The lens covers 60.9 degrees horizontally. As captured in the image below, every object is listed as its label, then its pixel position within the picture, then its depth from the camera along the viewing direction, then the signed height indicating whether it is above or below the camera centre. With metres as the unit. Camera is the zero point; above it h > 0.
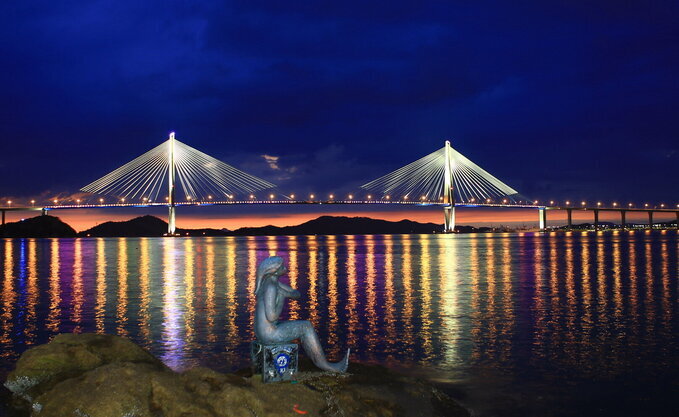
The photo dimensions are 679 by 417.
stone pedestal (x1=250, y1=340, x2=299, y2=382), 6.33 -1.50
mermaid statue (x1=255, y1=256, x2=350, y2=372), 6.48 -1.06
